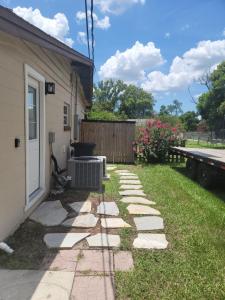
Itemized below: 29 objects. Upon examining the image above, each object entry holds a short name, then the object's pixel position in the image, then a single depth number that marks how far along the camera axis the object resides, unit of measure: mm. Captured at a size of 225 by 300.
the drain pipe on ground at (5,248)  2487
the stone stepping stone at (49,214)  3278
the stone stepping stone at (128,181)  5569
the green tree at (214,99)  21319
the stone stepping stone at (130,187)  5021
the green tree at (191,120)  44527
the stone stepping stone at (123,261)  2296
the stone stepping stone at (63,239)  2671
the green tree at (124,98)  40927
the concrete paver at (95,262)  2261
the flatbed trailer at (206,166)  4885
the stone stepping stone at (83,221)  3174
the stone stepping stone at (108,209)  3610
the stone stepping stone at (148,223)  3156
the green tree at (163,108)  57501
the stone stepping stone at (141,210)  3629
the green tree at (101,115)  19020
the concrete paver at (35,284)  1917
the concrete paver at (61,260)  2279
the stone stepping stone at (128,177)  6147
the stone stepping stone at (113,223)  3174
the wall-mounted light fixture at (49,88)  4067
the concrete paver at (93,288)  1932
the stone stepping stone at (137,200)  4134
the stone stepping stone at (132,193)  4588
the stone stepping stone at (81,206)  3687
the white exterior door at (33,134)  3649
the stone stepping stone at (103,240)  2700
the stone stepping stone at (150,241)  2686
